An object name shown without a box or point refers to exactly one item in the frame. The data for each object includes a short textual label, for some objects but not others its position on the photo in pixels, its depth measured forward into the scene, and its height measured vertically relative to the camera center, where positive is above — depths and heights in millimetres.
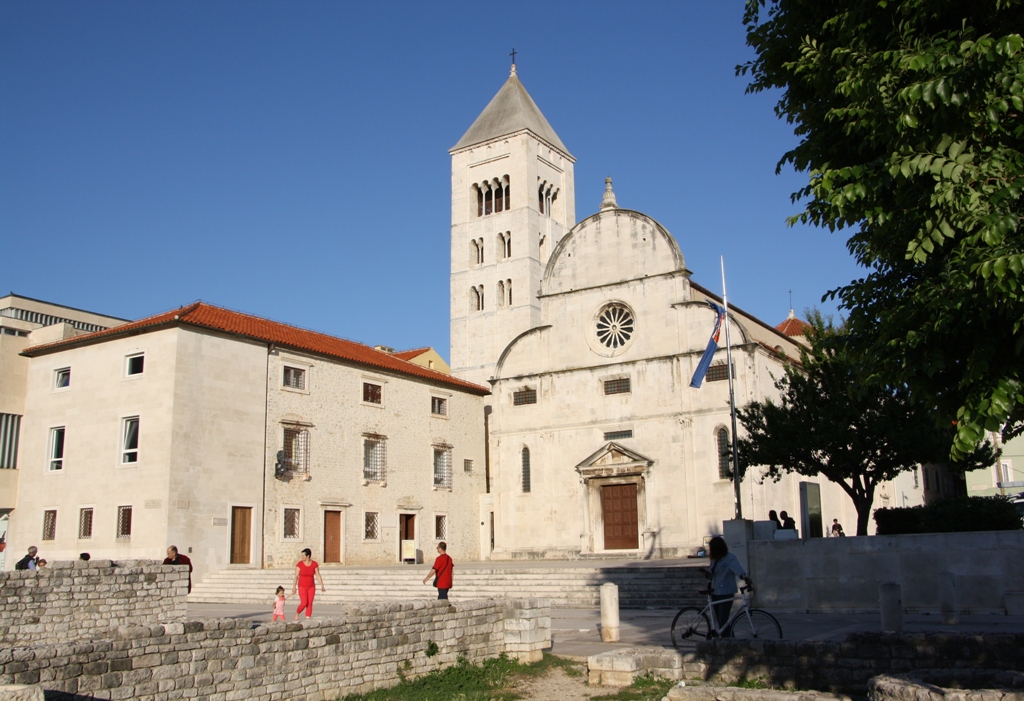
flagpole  24877 +1527
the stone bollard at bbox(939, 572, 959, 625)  17688 -1616
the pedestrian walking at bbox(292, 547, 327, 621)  17703 -915
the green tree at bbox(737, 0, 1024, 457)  7910 +3169
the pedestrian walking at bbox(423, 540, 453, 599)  17234 -809
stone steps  24297 -1581
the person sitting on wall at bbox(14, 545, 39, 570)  22203 -529
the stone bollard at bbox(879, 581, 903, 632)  15070 -1437
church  34812 +4702
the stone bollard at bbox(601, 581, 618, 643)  16031 -1556
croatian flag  29739 +5402
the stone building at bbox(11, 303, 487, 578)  30359 +3200
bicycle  13586 -1560
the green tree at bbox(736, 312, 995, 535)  25000 +2433
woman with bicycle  13648 -813
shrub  21406 +50
